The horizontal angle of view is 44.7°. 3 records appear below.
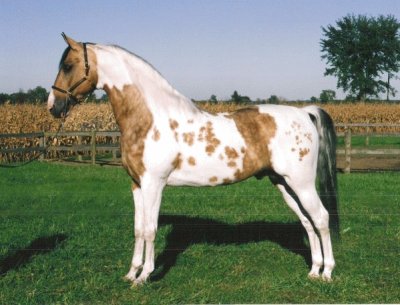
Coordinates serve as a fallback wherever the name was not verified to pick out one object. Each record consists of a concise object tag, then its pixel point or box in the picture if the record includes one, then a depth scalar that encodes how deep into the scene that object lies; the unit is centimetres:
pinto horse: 479
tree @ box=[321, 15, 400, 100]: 6525
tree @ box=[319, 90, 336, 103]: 4881
